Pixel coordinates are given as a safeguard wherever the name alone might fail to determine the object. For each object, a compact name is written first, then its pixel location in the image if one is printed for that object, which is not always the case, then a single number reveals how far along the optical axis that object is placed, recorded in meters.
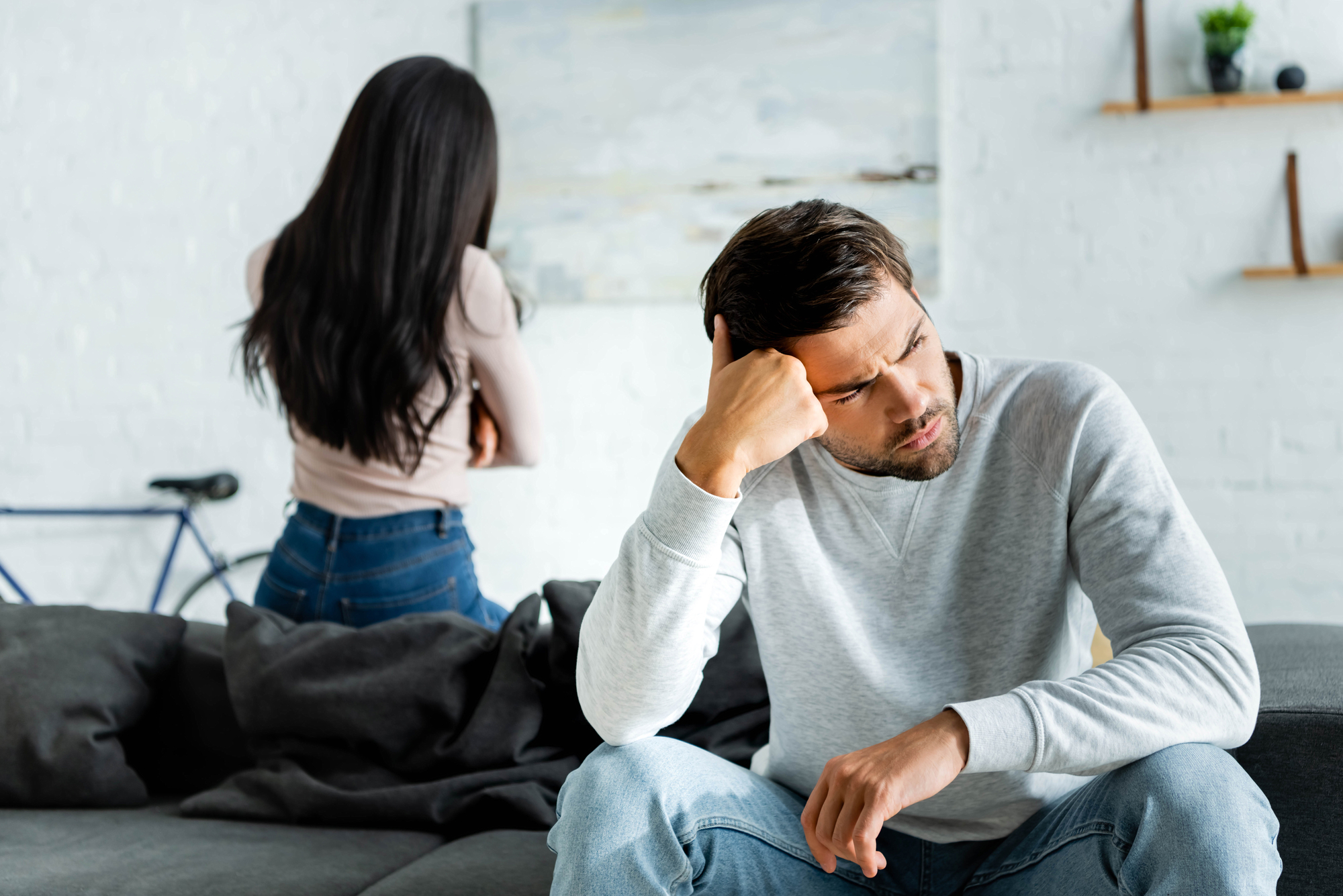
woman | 1.70
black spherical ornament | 2.51
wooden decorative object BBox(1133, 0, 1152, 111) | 2.61
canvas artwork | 2.76
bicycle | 3.13
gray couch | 1.23
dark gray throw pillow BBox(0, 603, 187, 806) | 1.73
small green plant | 2.48
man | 0.99
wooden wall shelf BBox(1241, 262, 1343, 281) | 2.54
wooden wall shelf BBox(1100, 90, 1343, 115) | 2.53
